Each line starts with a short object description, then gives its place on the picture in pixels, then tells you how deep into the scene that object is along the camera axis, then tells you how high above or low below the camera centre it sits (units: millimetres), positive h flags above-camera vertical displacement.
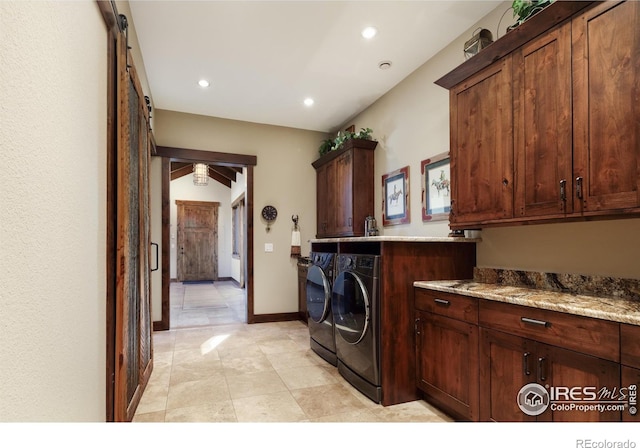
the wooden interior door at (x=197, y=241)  9484 -279
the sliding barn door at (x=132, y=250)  1685 -116
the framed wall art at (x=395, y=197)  3459 +364
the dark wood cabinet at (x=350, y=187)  3986 +555
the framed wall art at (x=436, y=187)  2889 +391
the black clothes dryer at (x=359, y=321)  2336 -707
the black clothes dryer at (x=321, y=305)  3047 -737
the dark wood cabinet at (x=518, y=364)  1300 -668
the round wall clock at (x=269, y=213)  4816 +264
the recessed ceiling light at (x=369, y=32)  2668 +1646
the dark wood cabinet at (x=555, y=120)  1451 +583
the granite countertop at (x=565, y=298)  1336 -354
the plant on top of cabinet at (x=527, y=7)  1753 +1234
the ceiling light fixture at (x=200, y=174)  6219 +1094
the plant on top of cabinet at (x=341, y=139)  4012 +1196
